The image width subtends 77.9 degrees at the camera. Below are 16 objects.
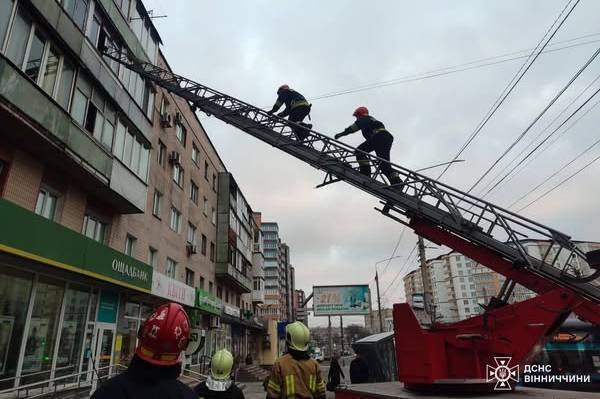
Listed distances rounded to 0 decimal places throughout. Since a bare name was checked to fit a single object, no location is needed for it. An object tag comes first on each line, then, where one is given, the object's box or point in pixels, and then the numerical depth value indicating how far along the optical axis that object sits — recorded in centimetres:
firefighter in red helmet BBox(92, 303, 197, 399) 179
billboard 3734
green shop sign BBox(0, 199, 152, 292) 759
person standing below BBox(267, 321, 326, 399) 357
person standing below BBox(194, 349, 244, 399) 348
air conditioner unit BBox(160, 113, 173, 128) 1965
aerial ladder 577
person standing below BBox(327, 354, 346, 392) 1054
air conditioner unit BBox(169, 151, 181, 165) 2026
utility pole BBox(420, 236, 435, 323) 1923
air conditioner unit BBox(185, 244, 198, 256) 2189
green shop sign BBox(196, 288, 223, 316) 2061
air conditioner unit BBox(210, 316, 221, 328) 2449
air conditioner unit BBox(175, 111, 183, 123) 2221
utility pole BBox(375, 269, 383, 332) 3365
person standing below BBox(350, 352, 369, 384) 1100
